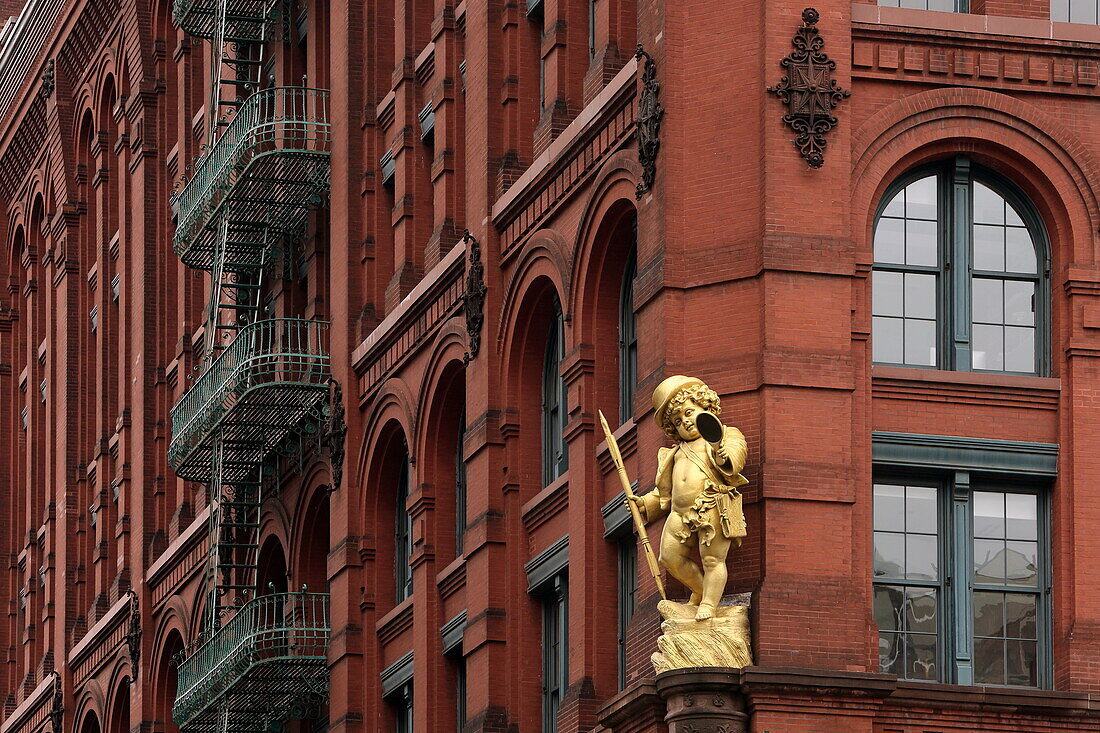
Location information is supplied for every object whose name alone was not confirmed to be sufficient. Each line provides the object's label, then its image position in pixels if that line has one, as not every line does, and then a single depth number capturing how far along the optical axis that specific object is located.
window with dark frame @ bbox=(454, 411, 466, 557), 44.53
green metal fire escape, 50.00
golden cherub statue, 32.31
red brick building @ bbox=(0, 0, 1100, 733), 33.62
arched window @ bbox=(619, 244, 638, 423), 37.53
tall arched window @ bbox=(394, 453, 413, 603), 47.09
